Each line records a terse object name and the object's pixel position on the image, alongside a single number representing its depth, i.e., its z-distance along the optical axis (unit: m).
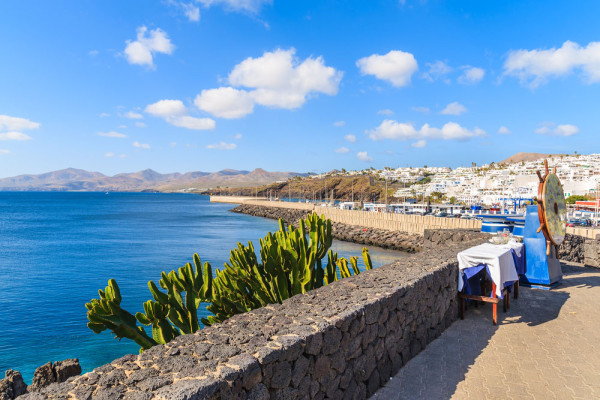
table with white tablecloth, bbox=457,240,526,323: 6.15
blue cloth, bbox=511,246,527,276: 7.59
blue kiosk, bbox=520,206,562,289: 8.46
